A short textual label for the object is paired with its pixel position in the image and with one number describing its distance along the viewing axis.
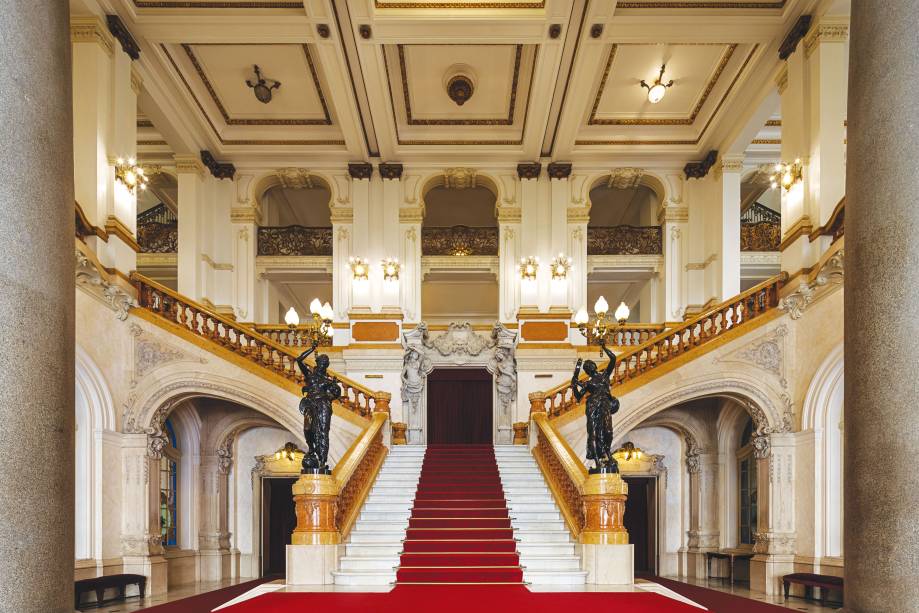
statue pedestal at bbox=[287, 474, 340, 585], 7.80
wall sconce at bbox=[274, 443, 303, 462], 14.84
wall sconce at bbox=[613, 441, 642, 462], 15.13
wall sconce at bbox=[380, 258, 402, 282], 15.54
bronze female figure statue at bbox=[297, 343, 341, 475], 8.32
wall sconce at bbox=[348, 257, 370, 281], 15.48
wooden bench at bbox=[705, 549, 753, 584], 13.01
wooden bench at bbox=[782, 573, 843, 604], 9.34
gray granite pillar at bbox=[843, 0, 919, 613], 1.96
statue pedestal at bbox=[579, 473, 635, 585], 7.76
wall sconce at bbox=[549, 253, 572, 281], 15.43
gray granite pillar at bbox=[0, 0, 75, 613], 1.80
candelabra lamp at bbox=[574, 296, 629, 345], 8.25
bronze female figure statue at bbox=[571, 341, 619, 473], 8.16
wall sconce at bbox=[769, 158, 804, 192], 11.21
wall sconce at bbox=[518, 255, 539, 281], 15.52
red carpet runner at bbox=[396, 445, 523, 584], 7.89
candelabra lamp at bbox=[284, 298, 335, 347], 7.89
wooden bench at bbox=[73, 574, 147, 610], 9.65
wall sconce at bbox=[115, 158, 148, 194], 11.11
